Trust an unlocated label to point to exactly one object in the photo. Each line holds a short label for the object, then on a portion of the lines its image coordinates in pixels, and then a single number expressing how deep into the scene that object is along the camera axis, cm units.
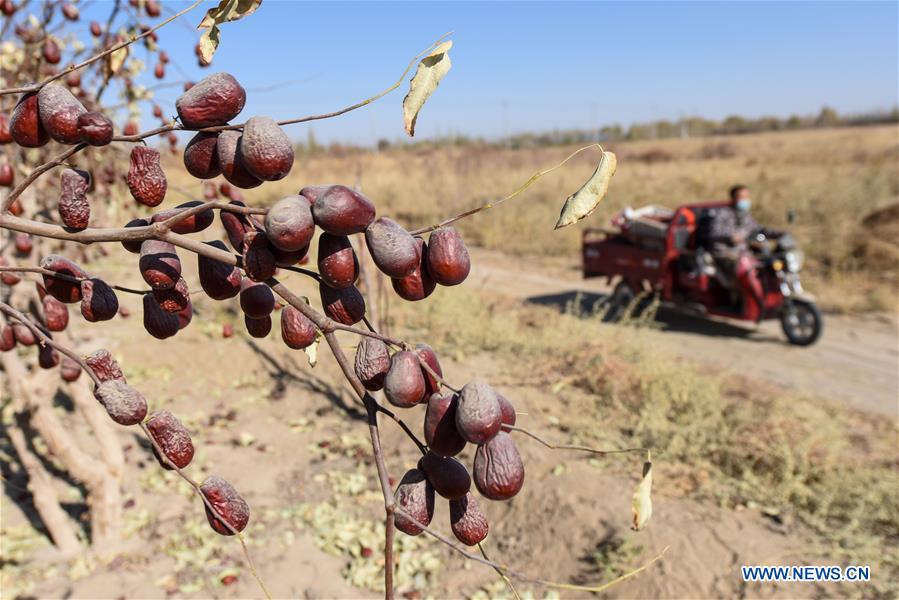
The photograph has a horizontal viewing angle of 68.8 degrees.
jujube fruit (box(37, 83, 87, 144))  77
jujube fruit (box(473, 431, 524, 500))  77
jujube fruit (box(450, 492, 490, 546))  87
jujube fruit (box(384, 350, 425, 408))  75
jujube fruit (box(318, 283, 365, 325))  80
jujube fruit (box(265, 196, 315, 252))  69
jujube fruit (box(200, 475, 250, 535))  91
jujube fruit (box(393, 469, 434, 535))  82
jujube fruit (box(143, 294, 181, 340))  96
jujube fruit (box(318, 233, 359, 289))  74
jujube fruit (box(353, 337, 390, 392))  80
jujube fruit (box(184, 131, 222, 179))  77
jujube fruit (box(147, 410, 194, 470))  91
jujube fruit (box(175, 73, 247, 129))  75
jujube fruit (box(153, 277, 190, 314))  87
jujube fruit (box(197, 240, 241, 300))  83
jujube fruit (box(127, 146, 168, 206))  82
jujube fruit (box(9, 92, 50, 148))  80
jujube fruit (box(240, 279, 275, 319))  89
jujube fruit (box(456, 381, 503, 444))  73
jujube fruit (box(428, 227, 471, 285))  79
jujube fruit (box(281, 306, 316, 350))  89
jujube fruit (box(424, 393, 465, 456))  77
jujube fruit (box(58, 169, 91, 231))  78
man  648
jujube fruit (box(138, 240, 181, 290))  79
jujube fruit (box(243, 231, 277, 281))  74
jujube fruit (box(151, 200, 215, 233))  81
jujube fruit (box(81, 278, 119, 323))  93
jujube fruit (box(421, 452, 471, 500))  83
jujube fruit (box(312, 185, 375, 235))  71
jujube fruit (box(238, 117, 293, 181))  71
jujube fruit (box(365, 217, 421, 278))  74
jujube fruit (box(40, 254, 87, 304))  97
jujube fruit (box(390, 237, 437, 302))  82
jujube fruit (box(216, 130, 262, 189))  75
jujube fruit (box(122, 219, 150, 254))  81
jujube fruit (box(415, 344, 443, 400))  79
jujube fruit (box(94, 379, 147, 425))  88
